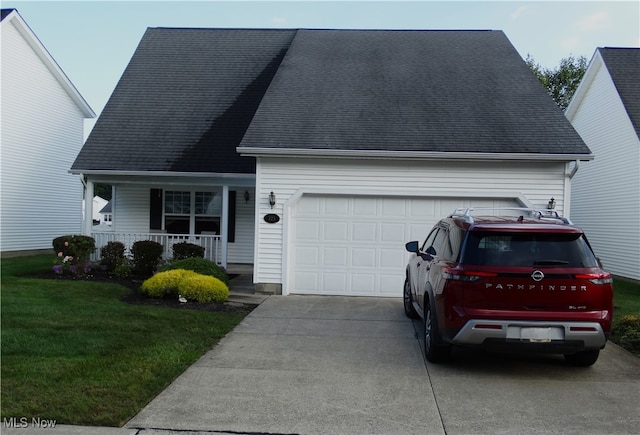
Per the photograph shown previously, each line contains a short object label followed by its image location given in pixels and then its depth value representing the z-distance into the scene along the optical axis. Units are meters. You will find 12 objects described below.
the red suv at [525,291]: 5.73
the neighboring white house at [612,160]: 16.45
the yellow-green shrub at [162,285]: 10.50
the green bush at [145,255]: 13.60
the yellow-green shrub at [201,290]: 10.22
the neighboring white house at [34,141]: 19.50
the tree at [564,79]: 36.41
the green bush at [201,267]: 11.70
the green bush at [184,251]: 14.14
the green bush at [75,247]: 13.28
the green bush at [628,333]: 7.71
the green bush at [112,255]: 13.66
